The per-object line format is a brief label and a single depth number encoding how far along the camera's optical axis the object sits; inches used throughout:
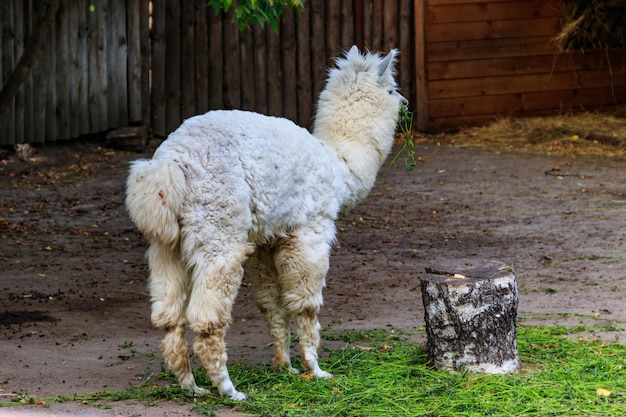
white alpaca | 394.3
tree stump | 422.6
